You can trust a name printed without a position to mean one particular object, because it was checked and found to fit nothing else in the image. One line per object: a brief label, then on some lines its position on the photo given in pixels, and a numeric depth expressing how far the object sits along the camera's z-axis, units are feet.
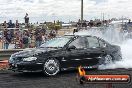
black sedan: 23.77
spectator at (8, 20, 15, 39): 44.74
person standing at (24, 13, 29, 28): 46.30
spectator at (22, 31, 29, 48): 40.61
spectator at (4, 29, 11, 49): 39.40
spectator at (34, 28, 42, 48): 42.52
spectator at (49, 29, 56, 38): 46.22
